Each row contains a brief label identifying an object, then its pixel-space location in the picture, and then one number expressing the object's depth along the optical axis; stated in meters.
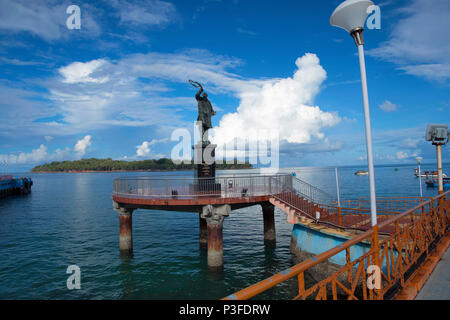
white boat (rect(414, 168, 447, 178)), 82.19
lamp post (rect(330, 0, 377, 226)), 5.72
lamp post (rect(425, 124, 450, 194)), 10.00
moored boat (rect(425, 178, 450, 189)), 65.39
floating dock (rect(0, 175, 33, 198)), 68.50
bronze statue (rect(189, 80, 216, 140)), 20.94
